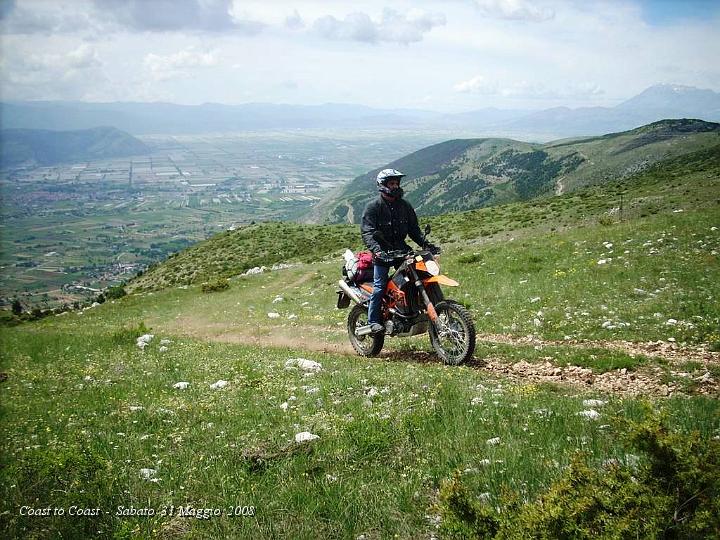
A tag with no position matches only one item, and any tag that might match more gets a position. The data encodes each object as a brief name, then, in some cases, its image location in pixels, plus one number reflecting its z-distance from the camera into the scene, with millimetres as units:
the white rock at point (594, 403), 6863
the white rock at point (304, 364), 11336
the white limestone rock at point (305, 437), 6180
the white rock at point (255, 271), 46222
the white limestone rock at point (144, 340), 16597
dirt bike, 11031
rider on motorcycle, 12016
